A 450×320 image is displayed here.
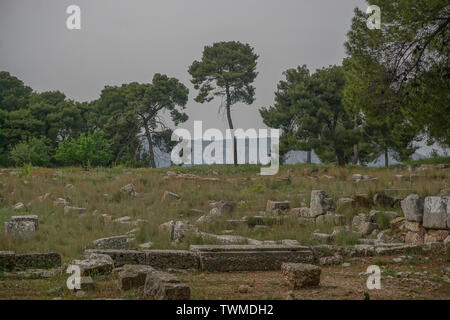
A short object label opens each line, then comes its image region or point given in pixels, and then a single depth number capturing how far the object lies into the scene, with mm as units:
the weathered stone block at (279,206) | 13904
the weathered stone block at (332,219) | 11884
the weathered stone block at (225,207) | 13500
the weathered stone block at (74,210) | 13188
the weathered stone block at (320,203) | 12406
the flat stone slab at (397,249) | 8938
